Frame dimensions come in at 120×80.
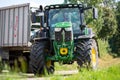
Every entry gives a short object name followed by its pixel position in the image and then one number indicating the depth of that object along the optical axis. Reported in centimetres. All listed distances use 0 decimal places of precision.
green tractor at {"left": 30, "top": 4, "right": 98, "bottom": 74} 1423
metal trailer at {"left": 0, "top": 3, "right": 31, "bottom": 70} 1858
